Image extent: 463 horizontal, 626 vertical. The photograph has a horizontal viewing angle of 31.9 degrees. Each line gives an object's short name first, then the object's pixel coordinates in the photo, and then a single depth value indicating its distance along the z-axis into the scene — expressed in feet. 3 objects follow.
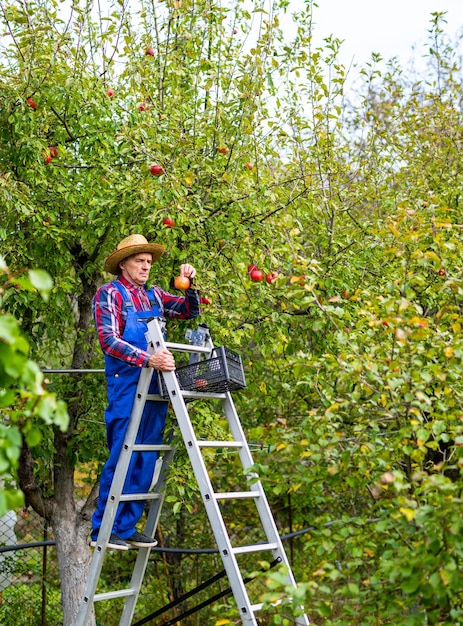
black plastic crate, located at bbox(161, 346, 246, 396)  12.09
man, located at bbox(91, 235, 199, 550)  12.51
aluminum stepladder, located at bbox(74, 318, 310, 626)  11.09
